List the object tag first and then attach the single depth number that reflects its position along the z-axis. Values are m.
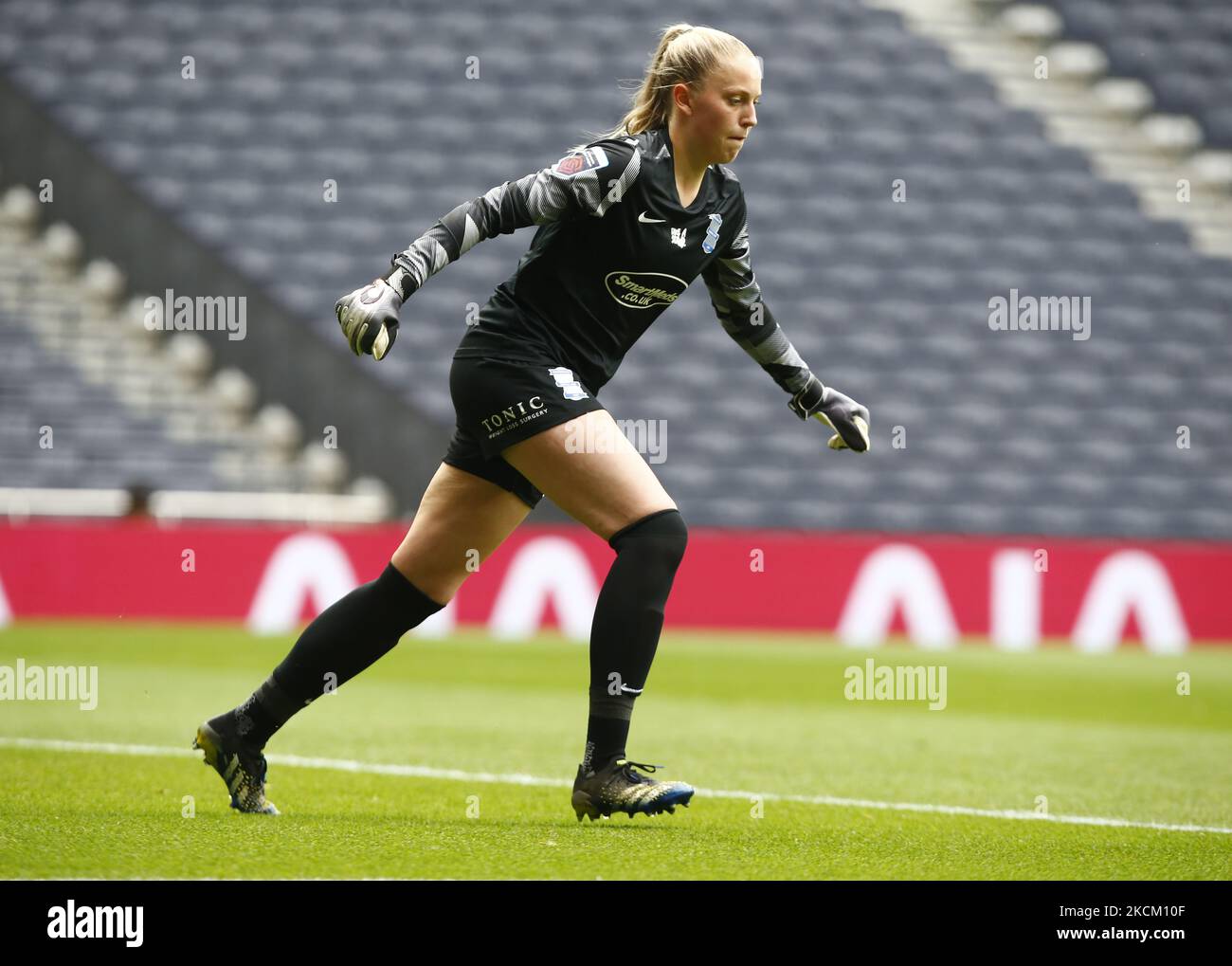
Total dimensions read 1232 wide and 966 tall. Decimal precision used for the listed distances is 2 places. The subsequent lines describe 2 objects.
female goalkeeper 8.20
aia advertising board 23.55
